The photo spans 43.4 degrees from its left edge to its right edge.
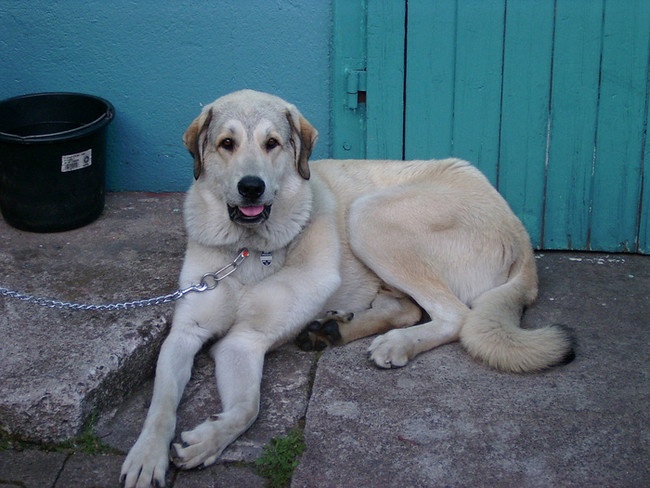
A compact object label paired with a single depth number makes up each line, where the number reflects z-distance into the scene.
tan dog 3.28
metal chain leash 3.50
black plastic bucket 4.39
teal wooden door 4.39
